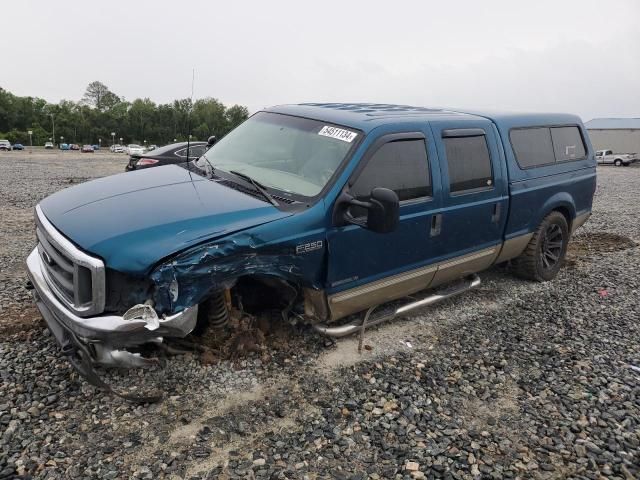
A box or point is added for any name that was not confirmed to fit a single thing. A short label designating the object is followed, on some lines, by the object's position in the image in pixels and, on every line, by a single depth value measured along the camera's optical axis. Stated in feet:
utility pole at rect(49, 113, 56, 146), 321.52
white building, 161.99
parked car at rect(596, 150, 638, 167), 138.21
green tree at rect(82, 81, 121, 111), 389.39
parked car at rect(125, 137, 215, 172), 39.34
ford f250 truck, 9.68
